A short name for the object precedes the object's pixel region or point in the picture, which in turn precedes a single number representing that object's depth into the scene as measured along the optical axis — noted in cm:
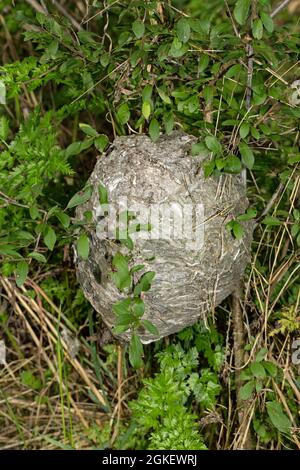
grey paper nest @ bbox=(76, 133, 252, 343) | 170
